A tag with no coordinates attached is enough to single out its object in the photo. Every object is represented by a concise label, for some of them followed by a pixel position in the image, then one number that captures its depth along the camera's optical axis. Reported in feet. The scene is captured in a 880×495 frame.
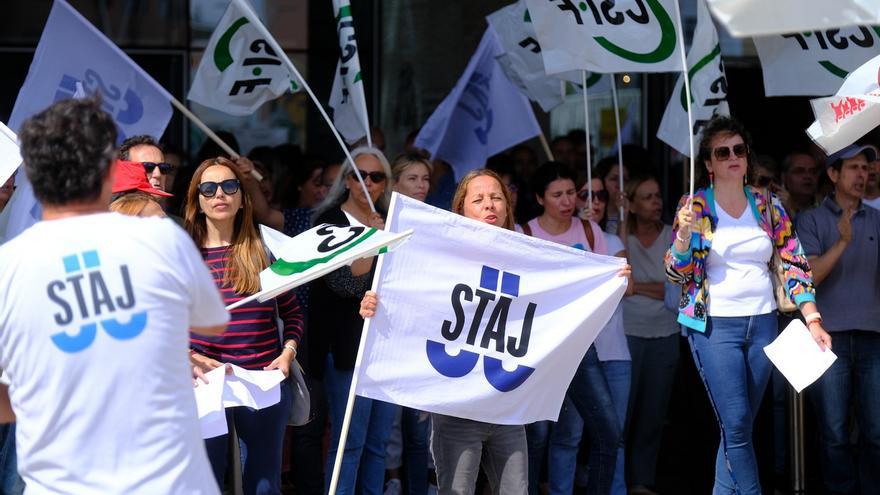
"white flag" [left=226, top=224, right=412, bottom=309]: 29.03
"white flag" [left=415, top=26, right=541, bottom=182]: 49.40
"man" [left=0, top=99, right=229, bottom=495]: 19.92
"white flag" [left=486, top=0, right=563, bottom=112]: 50.21
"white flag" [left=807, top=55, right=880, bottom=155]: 36.15
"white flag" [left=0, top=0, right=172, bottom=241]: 37.68
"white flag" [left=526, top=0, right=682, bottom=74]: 41.69
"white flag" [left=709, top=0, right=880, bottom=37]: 26.09
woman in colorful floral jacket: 36.60
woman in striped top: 32.79
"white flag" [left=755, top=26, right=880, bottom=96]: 42.97
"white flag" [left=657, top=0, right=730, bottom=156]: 43.17
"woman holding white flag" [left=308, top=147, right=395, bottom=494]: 37.28
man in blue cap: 41.65
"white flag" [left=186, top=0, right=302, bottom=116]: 43.15
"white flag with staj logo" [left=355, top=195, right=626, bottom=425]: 33.33
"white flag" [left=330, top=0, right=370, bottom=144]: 43.28
